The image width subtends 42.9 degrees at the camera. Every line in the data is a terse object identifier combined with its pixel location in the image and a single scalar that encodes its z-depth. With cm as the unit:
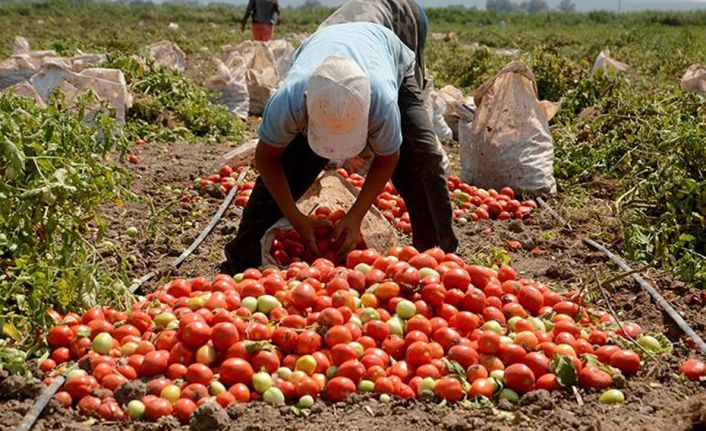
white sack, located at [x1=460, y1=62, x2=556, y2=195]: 705
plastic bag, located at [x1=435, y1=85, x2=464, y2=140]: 906
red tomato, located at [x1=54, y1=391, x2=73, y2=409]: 341
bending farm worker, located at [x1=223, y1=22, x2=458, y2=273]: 409
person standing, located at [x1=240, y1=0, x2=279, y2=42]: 1512
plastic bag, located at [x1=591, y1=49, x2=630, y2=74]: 1187
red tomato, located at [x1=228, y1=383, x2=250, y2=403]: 341
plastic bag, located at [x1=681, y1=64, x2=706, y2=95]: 983
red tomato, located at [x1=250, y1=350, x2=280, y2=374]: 354
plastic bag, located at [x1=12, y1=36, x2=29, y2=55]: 1166
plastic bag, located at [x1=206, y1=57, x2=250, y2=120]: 1023
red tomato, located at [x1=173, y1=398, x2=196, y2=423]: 333
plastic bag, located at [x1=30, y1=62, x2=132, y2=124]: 804
